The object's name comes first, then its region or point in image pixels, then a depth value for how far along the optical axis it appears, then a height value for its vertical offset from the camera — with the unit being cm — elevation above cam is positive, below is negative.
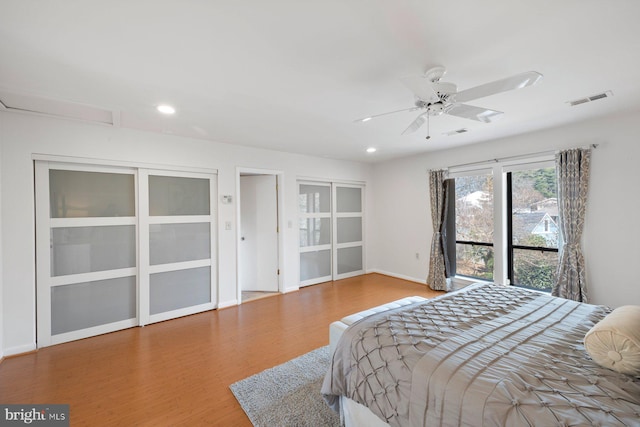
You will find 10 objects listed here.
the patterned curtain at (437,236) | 463 -43
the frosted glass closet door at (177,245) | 339 -42
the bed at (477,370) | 105 -77
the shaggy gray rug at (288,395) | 180 -141
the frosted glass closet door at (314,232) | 498 -36
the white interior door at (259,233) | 465 -35
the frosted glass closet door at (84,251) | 280 -40
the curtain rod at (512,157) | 338 +79
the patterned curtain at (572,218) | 320 -9
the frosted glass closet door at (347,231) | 546 -39
